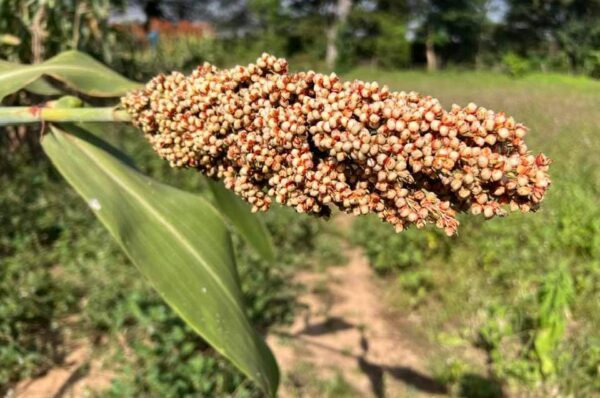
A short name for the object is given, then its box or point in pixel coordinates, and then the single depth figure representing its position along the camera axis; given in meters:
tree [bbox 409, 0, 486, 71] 17.19
